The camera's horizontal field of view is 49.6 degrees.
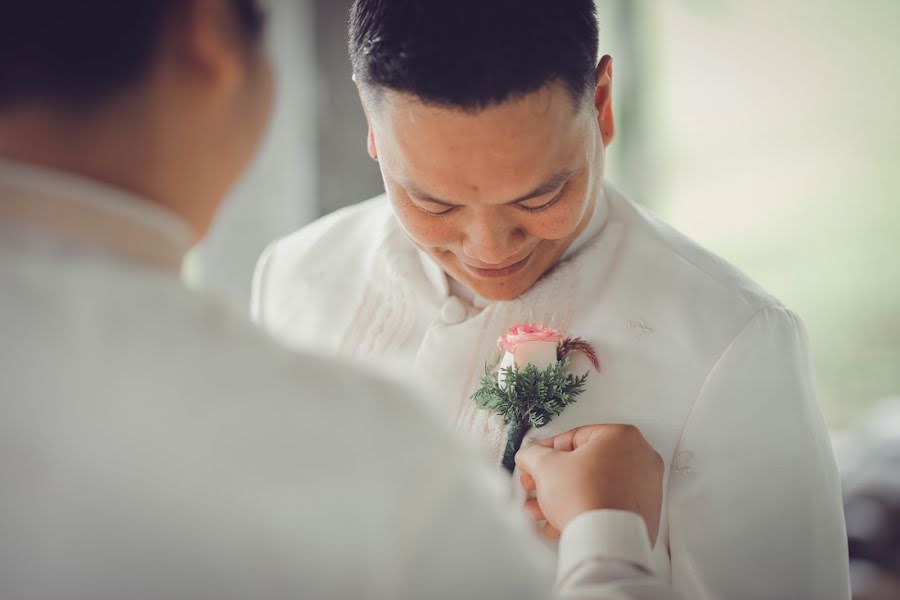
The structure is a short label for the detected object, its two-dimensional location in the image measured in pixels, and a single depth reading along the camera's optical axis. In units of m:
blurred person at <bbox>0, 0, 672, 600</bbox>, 0.77
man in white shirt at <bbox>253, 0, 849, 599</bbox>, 1.45
